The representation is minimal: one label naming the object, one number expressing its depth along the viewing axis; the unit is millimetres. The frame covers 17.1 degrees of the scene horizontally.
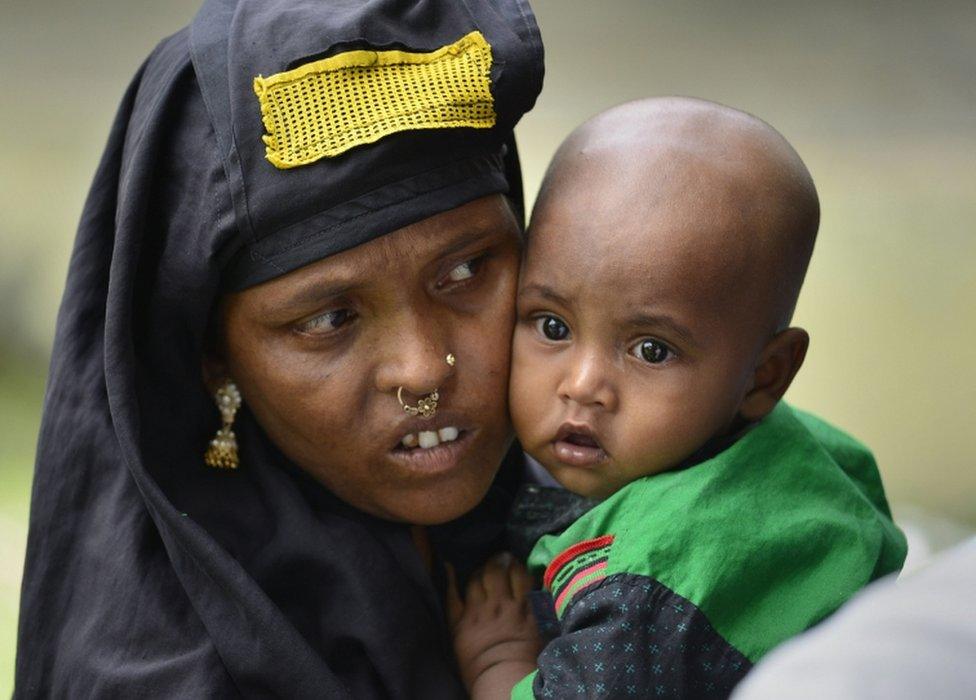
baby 1269
